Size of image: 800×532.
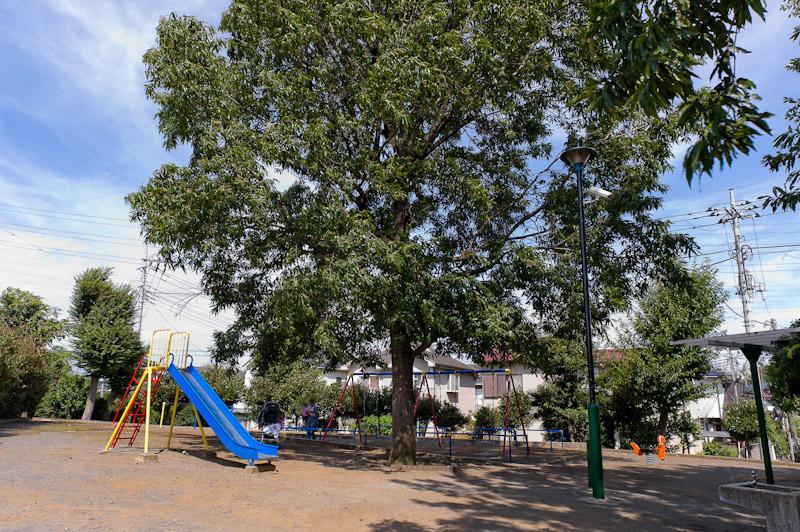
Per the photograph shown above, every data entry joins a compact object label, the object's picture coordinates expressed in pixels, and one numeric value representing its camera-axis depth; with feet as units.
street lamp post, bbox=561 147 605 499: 32.63
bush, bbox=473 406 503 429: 105.50
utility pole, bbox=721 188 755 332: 105.60
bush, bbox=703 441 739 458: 85.56
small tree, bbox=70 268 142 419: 102.53
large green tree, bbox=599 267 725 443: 77.05
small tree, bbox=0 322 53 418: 79.87
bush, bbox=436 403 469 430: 110.32
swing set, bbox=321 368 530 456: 76.02
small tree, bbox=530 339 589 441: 84.74
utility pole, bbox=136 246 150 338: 143.09
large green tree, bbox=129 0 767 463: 40.52
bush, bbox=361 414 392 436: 101.31
